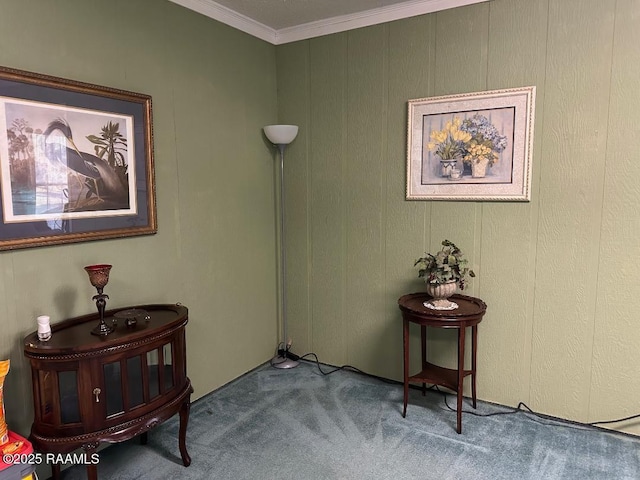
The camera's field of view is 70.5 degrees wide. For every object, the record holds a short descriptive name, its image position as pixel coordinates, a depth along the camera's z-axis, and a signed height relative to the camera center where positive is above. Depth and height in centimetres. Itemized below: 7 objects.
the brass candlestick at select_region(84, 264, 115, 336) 197 -37
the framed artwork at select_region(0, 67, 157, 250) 195 +19
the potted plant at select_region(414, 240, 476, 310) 259 -43
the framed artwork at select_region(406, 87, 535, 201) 262 +34
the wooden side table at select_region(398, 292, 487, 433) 249 -69
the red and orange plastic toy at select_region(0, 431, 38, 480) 164 -95
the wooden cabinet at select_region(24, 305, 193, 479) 179 -75
